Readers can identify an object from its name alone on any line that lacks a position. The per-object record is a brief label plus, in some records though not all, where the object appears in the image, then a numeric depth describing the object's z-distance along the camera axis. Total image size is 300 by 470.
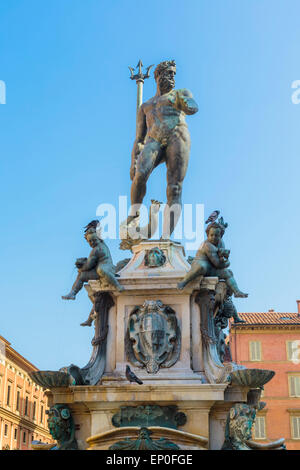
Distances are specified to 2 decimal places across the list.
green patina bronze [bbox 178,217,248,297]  9.05
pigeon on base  8.24
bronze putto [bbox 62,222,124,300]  9.41
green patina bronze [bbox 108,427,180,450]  7.91
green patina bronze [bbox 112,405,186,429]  8.33
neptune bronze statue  10.62
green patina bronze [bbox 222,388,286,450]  8.16
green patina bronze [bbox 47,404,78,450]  8.52
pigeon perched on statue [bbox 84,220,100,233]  9.62
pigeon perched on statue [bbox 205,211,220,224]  9.41
